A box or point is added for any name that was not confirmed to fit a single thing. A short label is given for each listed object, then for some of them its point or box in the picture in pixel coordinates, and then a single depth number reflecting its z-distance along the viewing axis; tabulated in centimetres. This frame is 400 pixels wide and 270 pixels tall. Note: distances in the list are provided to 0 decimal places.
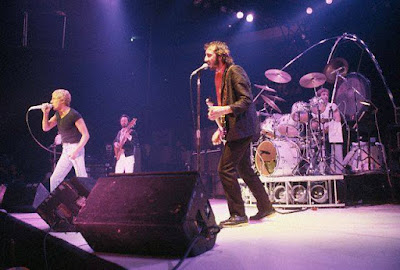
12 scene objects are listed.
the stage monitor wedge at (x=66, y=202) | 414
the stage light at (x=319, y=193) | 694
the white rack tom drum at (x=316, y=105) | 761
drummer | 773
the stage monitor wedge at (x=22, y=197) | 673
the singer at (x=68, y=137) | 534
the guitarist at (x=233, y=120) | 393
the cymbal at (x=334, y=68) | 862
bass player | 964
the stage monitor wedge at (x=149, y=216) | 252
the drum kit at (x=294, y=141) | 753
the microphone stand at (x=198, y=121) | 391
